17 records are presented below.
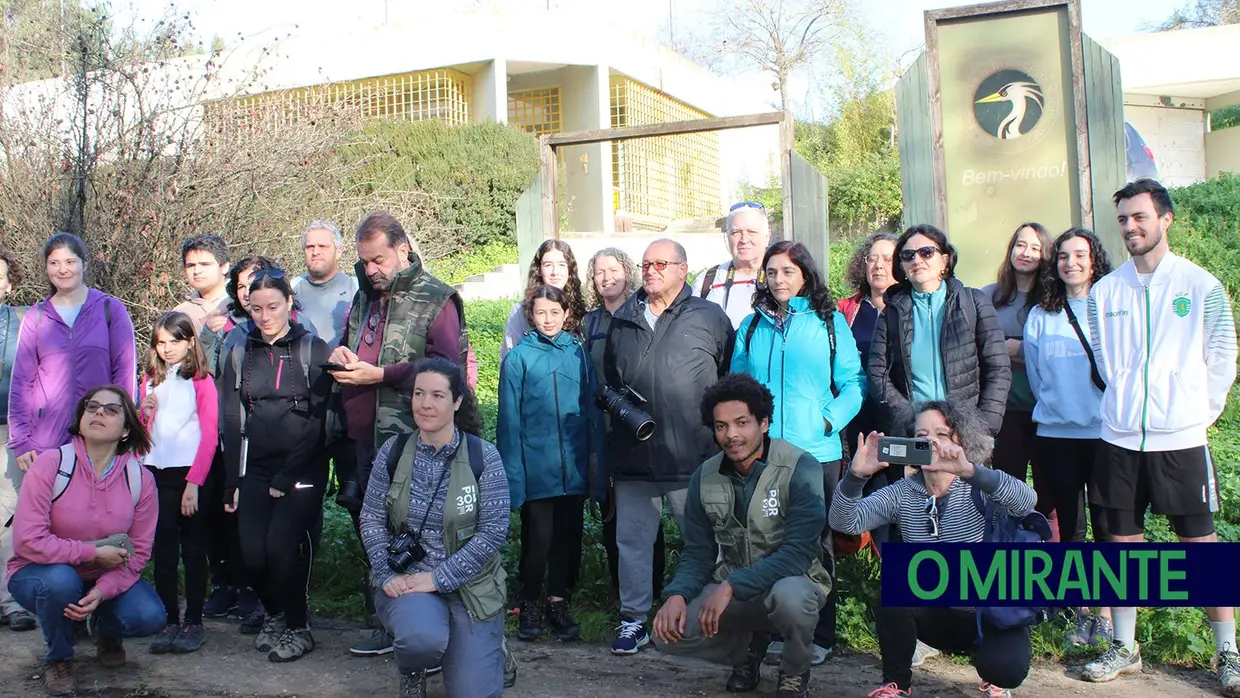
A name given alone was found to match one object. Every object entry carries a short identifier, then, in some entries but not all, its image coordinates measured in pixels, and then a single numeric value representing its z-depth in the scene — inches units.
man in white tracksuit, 174.7
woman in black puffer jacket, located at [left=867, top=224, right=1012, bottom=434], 189.0
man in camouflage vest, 194.5
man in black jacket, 197.3
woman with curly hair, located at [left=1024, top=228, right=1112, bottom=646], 190.9
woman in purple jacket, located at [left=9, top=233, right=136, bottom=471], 214.5
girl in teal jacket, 203.2
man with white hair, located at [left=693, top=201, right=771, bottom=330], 228.2
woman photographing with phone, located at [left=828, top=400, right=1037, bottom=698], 155.5
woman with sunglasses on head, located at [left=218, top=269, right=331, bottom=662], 195.9
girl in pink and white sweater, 206.7
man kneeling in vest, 162.2
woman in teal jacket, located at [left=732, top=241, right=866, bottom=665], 189.3
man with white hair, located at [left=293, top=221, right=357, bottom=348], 224.8
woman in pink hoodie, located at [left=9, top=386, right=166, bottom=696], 181.2
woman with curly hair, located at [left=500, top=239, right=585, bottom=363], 231.6
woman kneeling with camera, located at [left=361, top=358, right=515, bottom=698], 162.1
